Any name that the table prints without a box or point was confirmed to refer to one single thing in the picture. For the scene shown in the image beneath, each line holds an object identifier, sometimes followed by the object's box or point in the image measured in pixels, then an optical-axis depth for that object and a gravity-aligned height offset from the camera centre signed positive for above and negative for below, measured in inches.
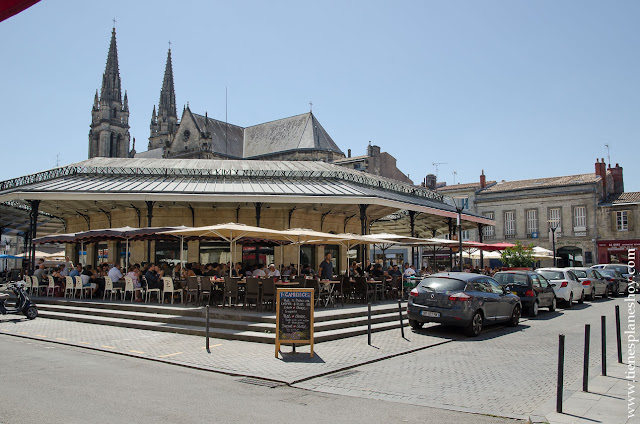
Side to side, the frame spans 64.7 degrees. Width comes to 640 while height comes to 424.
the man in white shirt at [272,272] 617.1 -18.3
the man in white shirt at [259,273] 616.4 -19.4
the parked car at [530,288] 605.3 -40.4
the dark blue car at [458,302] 449.1 -42.3
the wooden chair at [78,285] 631.8 -33.4
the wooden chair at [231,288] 524.1 -32.1
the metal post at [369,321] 406.9 -52.4
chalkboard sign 358.6 -43.4
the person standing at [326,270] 621.3 -16.4
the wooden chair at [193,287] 554.6 -32.3
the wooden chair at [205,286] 538.6 -30.4
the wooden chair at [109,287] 615.1 -35.0
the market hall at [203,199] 786.8 +94.9
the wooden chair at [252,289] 512.1 -32.1
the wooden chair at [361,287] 604.1 -36.6
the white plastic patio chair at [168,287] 576.1 -33.3
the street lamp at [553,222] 1800.0 +120.9
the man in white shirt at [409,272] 726.9 -23.0
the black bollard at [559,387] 223.5 -58.4
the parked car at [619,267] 1141.6 -28.9
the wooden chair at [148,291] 590.6 -39.2
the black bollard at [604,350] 292.2 -55.5
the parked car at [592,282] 832.3 -46.4
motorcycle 556.4 -49.7
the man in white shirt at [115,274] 629.0 -20.0
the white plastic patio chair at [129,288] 597.8 -35.5
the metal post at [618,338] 325.8 -54.1
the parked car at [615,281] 961.5 -50.5
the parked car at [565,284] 720.3 -42.3
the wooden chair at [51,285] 676.0 -35.4
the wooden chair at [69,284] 645.9 -32.7
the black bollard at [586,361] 257.7 -53.6
